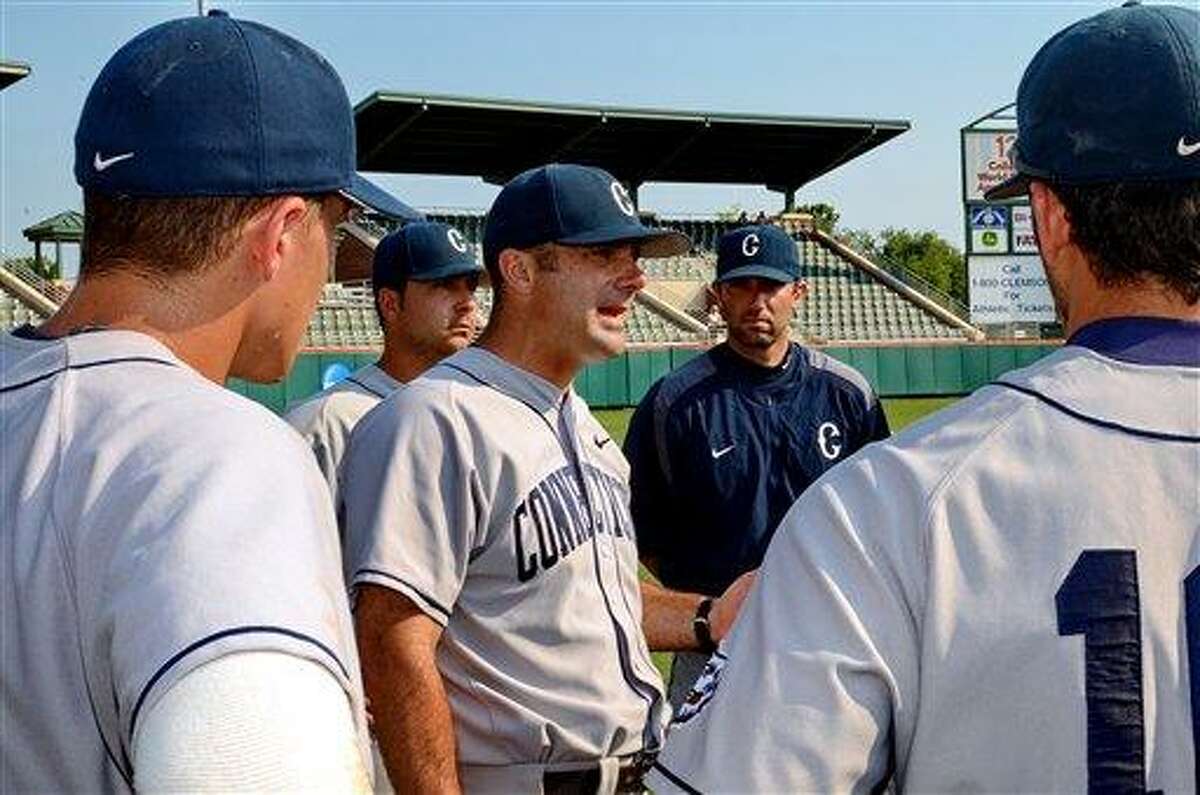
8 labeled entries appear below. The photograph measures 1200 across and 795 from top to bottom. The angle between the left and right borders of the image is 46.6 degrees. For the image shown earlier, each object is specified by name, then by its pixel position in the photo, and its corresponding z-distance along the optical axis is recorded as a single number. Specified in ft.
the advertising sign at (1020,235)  82.58
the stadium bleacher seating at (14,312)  76.18
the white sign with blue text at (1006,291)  82.38
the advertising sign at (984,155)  82.07
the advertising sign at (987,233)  81.76
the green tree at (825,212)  216.95
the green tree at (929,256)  256.52
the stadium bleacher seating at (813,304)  95.91
